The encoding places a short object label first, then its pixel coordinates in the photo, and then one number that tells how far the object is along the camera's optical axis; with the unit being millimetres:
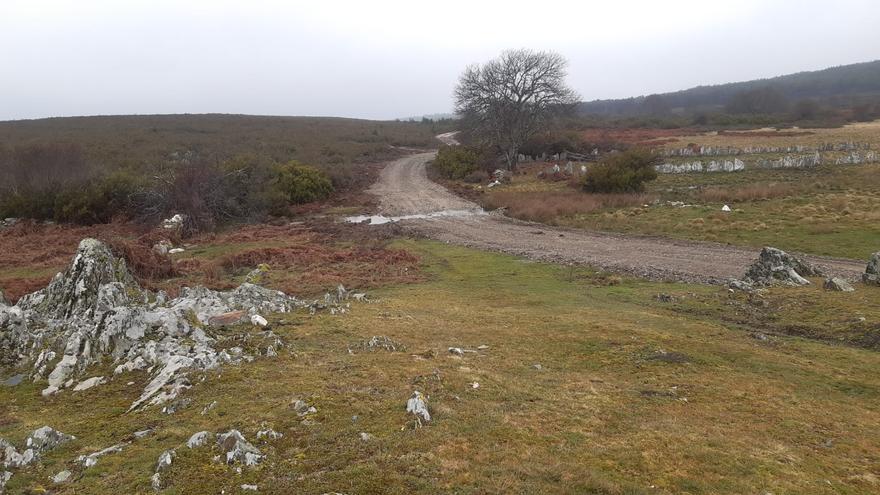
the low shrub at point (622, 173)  40781
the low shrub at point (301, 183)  43094
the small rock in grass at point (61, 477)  6531
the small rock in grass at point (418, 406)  8009
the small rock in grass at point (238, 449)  6734
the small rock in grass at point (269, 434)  7377
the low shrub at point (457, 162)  54031
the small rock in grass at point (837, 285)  16472
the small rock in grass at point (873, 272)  17281
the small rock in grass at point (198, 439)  7082
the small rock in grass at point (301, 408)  8125
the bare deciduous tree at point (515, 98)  56812
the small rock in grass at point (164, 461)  6575
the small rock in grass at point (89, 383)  9584
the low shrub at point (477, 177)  51844
